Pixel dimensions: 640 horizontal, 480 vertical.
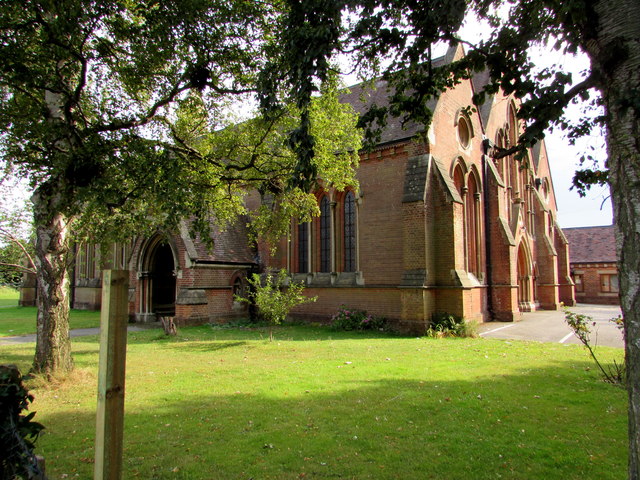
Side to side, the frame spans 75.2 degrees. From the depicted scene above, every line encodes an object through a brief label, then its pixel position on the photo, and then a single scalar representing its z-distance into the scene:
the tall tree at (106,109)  6.76
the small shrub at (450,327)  14.25
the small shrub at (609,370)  7.76
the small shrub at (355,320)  16.14
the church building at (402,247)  15.20
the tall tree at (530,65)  2.98
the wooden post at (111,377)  2.68
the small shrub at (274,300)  13.10
